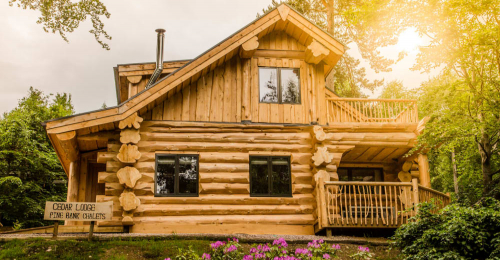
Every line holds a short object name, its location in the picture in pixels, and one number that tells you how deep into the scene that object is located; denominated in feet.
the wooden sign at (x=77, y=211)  38.65
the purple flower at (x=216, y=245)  34.94
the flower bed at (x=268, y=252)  34.04
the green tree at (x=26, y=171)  85.25
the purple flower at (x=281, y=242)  34.88
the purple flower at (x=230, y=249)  34.65
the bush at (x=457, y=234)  31.37
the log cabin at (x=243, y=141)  48.01
